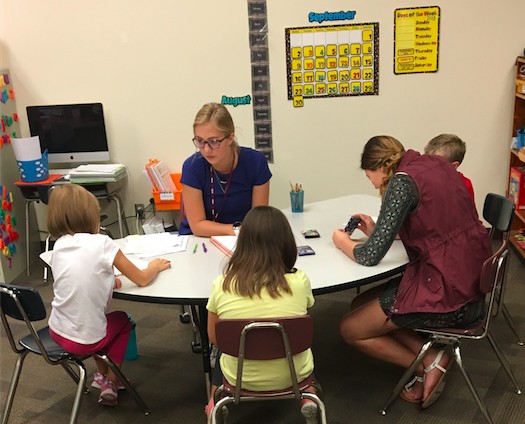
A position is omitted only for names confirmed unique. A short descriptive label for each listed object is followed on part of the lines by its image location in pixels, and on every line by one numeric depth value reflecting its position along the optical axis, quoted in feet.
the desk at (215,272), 6.82
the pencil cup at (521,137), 12.88
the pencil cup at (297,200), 9.58
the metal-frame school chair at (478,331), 7.11
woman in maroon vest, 7.04
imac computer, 13.94
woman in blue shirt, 8.56
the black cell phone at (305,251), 7.79
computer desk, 13.29
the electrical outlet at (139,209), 14.94
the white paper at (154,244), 8.10
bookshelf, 12.94
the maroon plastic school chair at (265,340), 5.58
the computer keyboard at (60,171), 14.14
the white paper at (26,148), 13.29
